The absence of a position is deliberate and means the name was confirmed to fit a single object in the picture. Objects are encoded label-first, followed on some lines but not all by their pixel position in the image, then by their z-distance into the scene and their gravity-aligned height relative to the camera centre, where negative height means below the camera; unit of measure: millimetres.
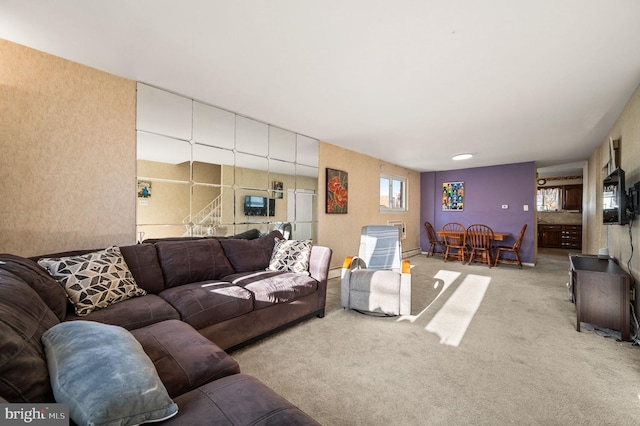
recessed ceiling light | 5414 +1206
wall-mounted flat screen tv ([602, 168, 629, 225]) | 2498 +170
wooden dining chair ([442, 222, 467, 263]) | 6215 -663
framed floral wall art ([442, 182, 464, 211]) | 7148 +522
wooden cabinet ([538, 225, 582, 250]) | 7883 -581
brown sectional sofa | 900 -657
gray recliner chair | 2934 -831
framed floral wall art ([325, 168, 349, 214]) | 4672 +397
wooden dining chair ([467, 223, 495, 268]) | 5891 -611
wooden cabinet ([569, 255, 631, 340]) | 2369 -732
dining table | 6157 -426
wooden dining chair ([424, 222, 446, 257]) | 6828 -688
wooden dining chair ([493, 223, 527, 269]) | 5707 -730
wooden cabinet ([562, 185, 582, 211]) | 7953 +589
